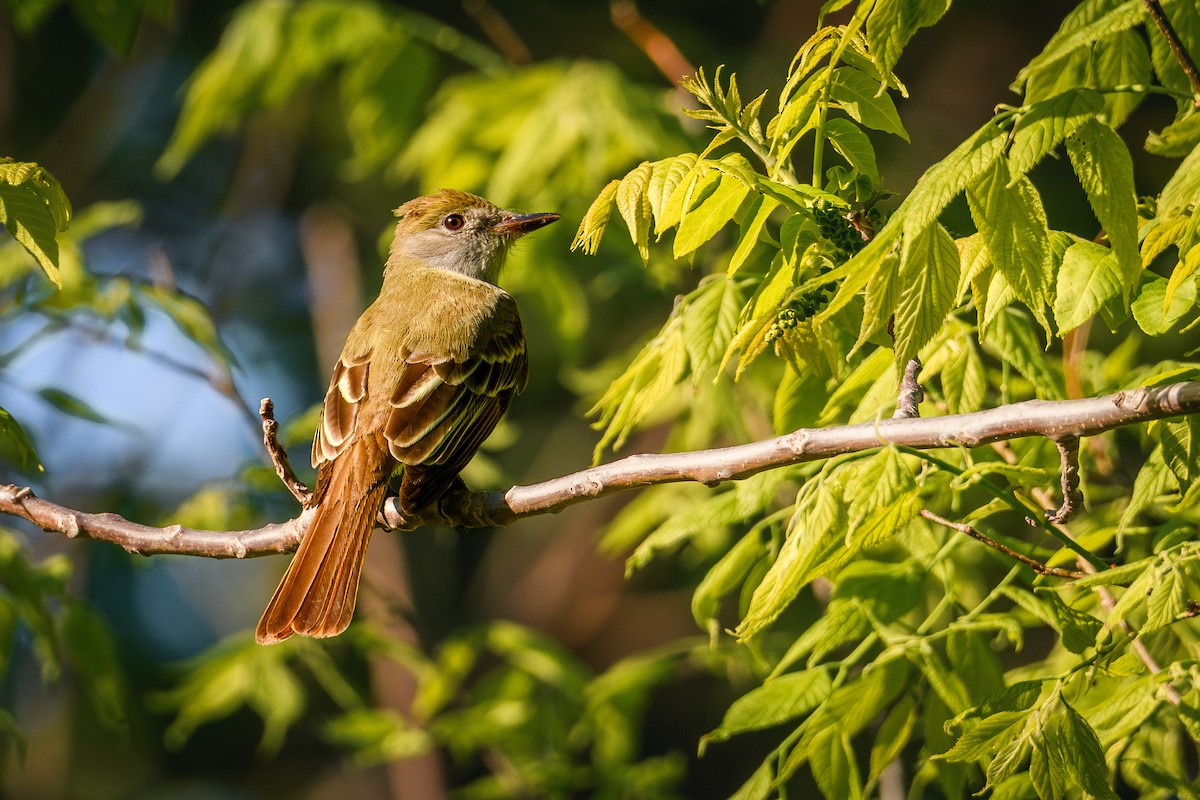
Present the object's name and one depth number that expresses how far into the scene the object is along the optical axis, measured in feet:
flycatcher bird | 23.45
